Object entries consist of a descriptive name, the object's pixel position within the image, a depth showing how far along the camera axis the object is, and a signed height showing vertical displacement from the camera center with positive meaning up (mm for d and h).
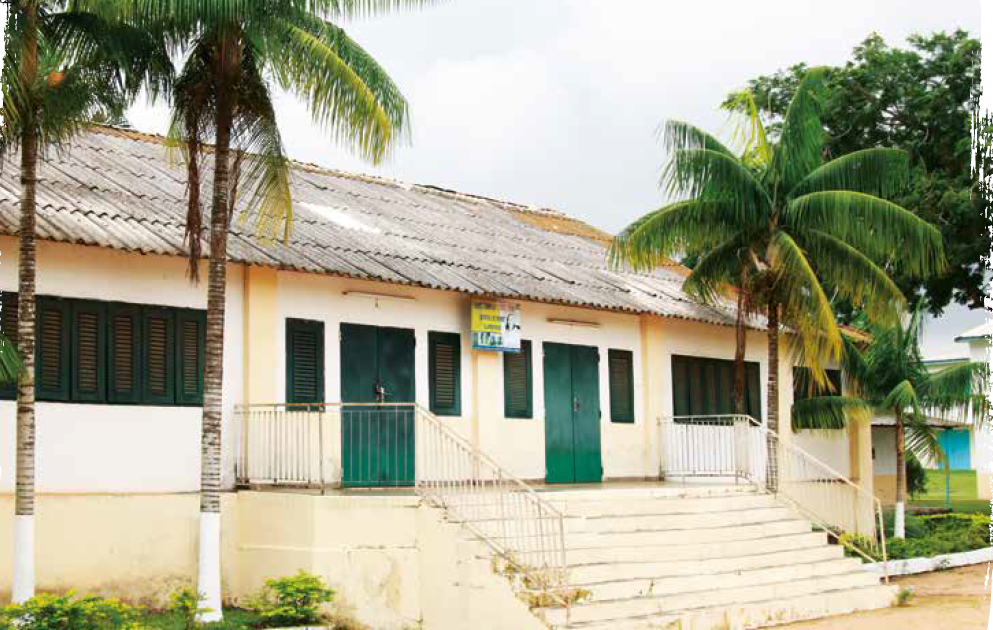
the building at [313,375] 13930 +662
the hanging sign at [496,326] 18419 +1360
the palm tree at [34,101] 11758 +3007
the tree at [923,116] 27828 +6556
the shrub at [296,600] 13359 -1739
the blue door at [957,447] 49194 -1235
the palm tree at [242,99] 12531 +3206
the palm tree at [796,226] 18250 +2687
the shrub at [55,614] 11414 -1564
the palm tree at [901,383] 23203 +524
